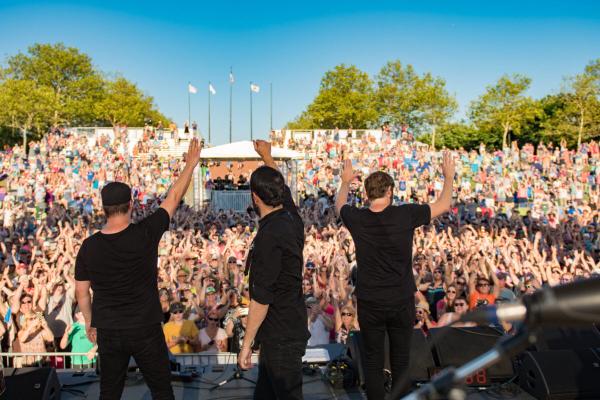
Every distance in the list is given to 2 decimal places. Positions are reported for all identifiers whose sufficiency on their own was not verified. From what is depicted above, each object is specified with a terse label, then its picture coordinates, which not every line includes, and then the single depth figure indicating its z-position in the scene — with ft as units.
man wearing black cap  9.27
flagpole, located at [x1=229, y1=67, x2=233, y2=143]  172.76
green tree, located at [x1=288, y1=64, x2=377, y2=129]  155.02
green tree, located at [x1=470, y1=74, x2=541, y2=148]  131.44
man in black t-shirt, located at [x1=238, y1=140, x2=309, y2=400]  8.75
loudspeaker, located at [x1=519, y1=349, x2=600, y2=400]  11.95
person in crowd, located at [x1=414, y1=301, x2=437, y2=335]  18.70
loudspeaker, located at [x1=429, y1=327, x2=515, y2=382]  13.33
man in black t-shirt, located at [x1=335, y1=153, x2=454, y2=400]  10.57
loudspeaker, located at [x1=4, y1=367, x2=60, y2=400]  11.51
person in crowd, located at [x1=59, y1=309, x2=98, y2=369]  17.43
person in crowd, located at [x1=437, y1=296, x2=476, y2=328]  18.73
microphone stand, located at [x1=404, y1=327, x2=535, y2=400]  3.66
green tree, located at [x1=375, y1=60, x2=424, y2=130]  148.36
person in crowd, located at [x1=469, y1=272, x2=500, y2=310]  20.68
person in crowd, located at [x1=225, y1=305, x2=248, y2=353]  16.01
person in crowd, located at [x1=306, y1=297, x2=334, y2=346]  18.67
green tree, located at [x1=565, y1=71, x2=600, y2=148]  120.67
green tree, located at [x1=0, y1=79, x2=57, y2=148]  143.43
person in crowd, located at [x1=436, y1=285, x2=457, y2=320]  20.02
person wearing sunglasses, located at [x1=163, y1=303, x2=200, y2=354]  17.74
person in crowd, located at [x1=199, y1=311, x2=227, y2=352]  17.90
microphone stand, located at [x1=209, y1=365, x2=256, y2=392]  14.00
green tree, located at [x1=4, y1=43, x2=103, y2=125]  189.88
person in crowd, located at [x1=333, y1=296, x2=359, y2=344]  18.75
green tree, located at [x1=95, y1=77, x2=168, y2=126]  181.78
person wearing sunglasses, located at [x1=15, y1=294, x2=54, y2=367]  17.57
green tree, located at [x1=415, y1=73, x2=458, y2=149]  145.58
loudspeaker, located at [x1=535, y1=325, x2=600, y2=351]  14.08
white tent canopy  49.81
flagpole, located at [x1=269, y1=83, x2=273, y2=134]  197.42
